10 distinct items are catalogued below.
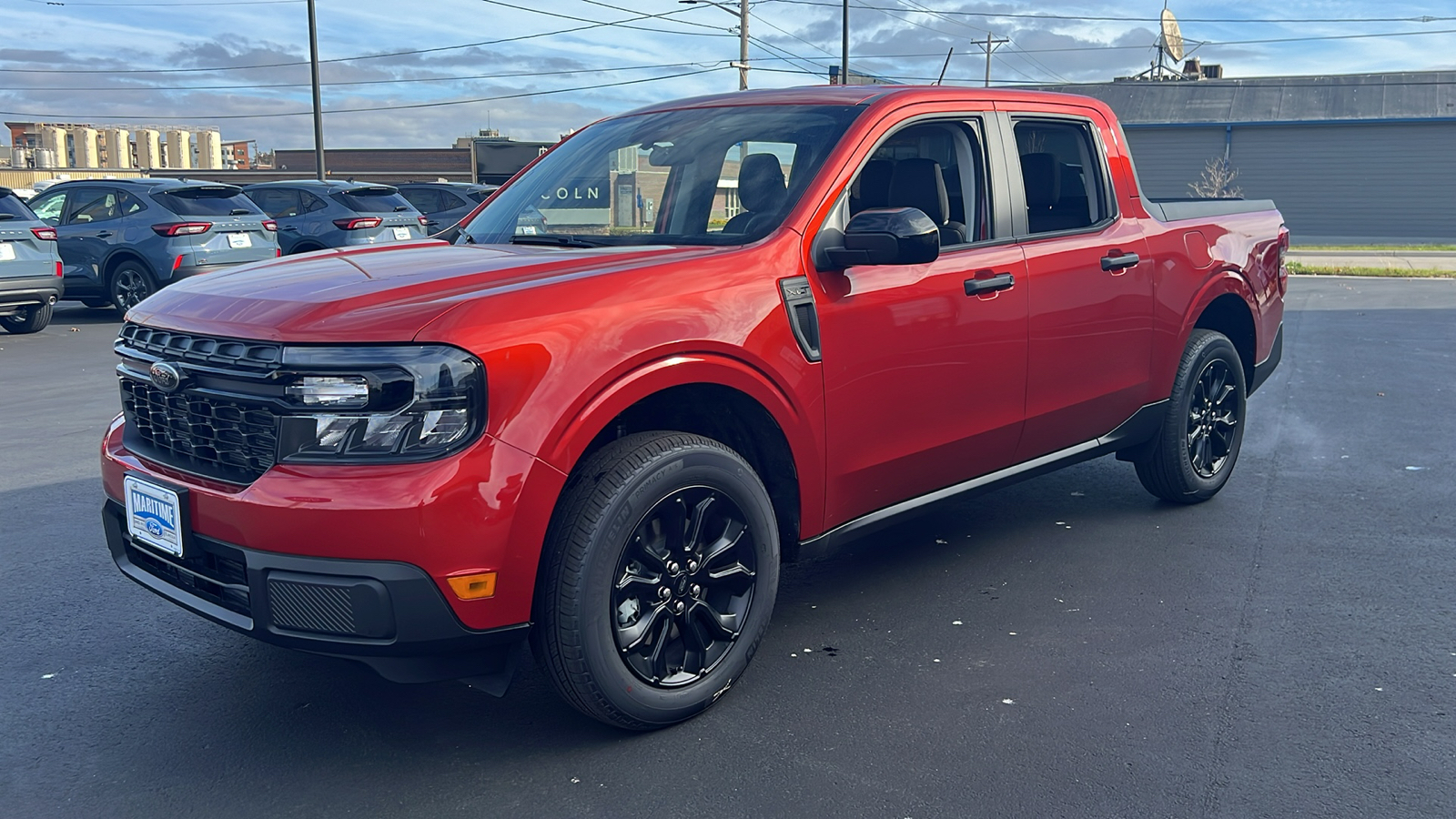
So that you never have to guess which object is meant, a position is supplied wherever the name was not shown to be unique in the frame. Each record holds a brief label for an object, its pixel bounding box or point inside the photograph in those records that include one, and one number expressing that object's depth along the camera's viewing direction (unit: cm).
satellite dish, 4331
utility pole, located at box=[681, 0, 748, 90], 3425
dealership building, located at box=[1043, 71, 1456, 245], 4034
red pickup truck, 288
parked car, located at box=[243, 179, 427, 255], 1678
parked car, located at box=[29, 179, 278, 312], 1415
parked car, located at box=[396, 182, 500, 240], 2027
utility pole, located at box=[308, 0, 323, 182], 2851
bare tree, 4012
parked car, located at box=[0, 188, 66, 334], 1245
